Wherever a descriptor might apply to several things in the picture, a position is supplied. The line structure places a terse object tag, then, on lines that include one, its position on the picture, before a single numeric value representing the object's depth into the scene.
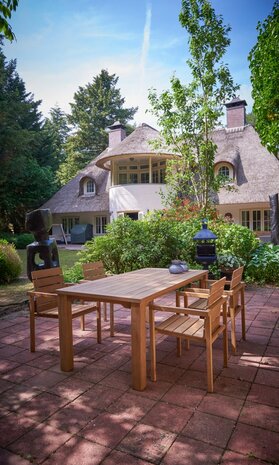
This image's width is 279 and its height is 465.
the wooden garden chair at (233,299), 3.61
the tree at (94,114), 33.34
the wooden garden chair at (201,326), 2.81
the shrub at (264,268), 7.43
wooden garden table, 2.83
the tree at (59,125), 40.68
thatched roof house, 16.48
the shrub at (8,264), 8.48
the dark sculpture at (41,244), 6.14
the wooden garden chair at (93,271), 4.68
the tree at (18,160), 18.45
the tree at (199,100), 8.51
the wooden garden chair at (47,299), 3.72
